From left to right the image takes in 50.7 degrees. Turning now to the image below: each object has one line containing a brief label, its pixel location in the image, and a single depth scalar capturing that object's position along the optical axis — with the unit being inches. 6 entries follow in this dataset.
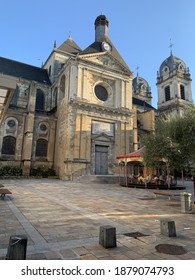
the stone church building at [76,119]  940.5
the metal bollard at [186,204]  298.0
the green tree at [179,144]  371.0
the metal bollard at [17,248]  118.0
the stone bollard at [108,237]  154.8
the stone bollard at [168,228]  186.5
